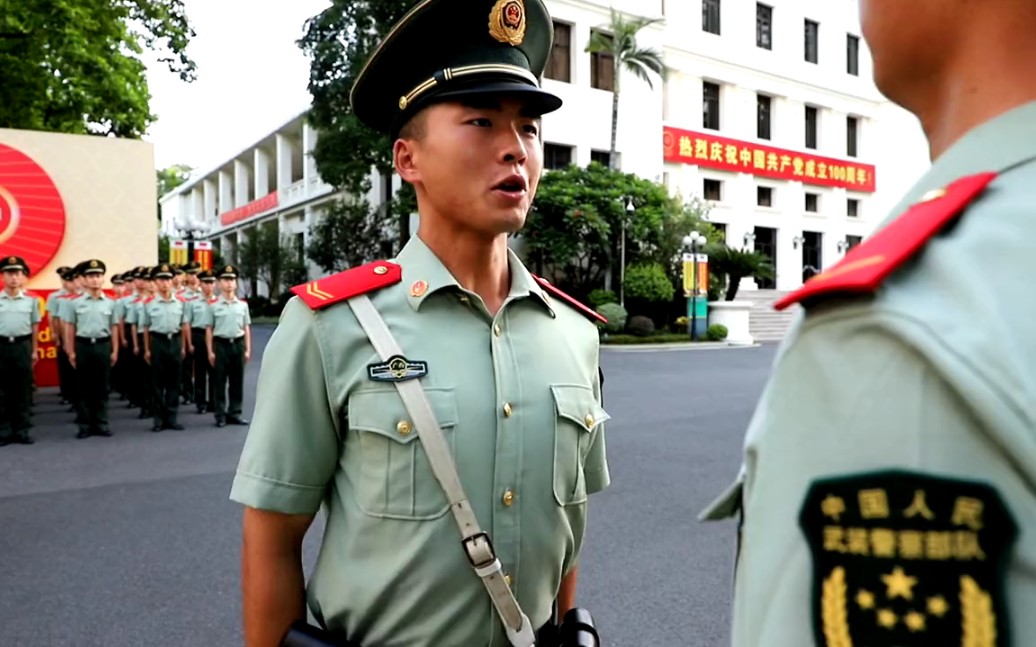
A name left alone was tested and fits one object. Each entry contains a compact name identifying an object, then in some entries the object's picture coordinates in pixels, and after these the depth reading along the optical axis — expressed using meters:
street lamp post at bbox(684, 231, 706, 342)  20.05
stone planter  21.03
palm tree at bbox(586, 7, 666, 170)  22.62
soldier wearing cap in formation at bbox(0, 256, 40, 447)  7.74
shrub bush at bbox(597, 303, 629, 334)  19.58
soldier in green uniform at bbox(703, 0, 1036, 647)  0.46
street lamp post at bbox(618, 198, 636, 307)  20.94
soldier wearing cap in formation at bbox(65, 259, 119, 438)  8.12
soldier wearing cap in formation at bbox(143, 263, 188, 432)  8.48
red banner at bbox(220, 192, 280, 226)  36.69
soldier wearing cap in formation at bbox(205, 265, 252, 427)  8.80
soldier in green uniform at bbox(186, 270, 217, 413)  9.30
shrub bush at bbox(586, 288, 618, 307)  20.64
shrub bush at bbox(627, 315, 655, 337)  20.42
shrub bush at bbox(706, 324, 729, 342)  20.59
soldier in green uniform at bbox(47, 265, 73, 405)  9.29
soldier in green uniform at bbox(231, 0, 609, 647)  1.28
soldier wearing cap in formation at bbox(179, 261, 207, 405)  9.68
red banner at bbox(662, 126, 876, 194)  26.53
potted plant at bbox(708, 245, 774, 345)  21.11
